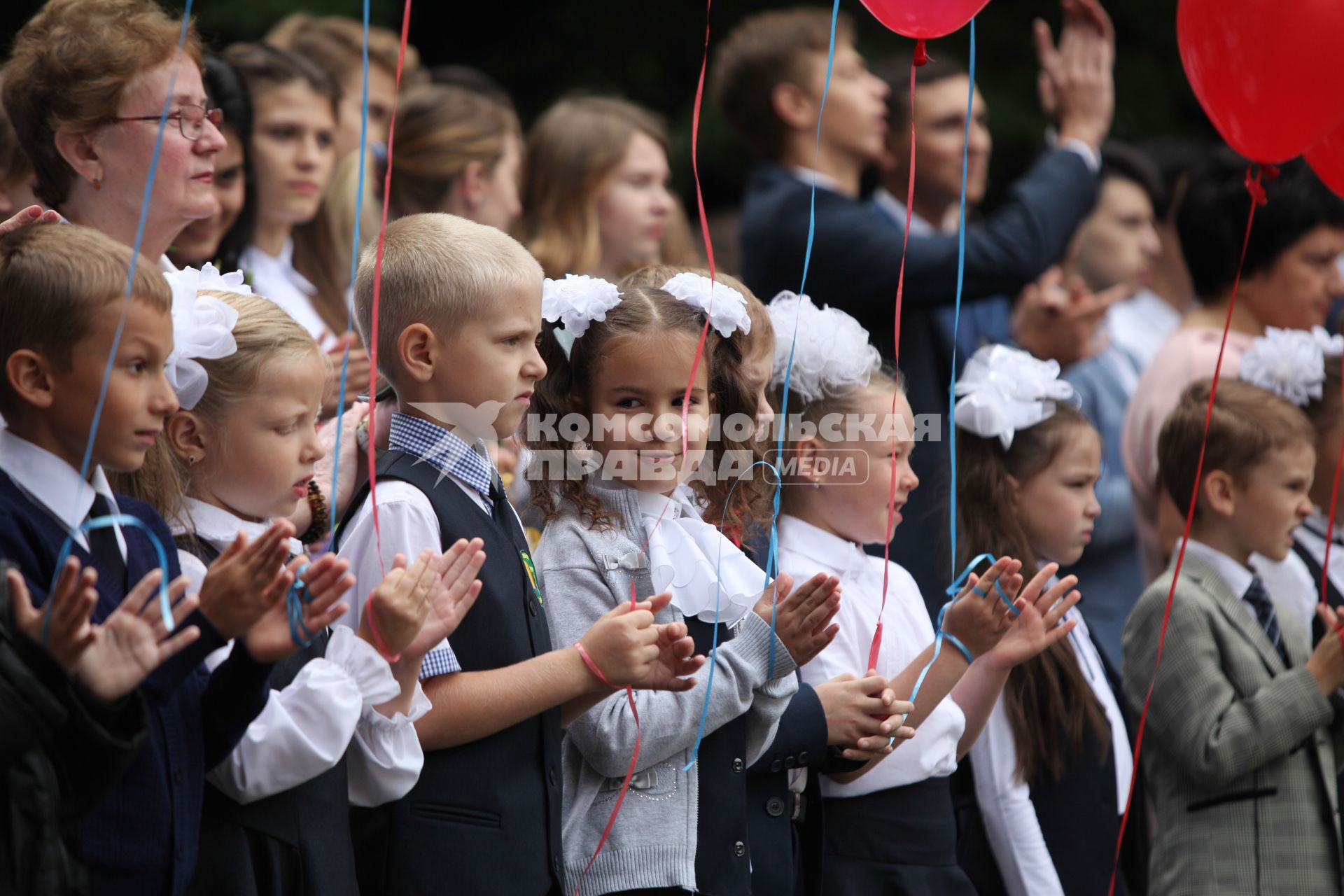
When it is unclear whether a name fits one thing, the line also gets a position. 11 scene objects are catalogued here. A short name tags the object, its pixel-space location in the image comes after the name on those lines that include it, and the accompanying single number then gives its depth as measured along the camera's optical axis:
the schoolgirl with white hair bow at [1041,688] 7.08
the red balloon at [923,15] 6.27
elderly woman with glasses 5.89
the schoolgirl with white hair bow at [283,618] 4.84
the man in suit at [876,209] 8.48
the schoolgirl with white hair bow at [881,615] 6.32
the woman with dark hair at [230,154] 8.07
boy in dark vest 5.23
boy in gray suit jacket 6.94
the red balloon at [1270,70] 6.69
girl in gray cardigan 5.67
